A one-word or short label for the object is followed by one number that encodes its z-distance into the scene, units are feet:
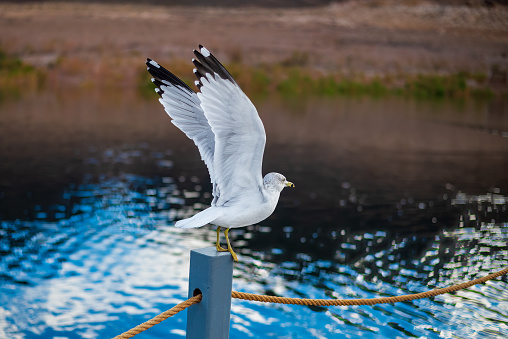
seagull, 7.22
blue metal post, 7.43
